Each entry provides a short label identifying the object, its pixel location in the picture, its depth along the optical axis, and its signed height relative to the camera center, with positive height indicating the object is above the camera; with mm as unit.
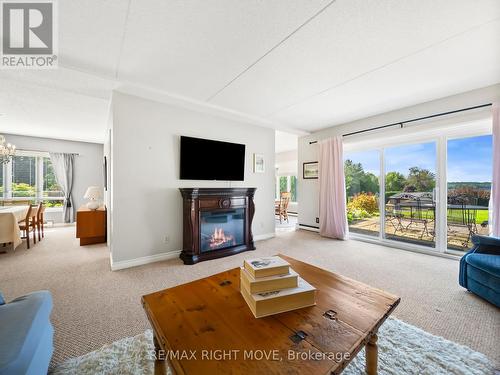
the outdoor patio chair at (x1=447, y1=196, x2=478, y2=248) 3021 -426
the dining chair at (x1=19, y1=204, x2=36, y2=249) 3570 -625
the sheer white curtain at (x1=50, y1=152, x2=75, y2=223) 5648 +318
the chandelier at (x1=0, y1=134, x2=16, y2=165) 3806 +720
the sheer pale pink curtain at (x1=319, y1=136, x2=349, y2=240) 4168 -87
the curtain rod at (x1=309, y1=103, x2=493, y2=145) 2767 +1068
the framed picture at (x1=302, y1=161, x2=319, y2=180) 4758 +397
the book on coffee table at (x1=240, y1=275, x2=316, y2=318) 986 -566
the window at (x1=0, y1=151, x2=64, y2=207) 5195 +227
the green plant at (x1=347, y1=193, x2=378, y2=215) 4082 -347
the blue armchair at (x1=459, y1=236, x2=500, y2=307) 1834 -794
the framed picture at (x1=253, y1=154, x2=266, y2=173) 4121 +486
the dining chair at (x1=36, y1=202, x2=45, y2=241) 4055 -620
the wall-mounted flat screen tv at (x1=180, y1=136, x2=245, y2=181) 3234 +470
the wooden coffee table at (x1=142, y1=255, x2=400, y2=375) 745 -631
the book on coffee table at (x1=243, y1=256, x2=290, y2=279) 1046 -418
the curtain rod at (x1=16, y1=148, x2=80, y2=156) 5189 +994
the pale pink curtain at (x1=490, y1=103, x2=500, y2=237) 2506 +83
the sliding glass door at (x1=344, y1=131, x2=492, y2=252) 2998 -90
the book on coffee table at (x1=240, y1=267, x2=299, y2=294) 1031 -490
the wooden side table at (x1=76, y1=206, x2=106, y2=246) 3668 -689
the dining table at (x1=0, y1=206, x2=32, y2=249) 3225 -622
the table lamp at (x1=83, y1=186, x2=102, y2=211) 3914 -152
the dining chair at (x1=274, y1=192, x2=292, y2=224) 6442 -595
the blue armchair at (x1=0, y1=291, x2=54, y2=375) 808 -654
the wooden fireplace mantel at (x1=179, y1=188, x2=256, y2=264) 2969 -319
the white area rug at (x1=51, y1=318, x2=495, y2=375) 1204 -1072
